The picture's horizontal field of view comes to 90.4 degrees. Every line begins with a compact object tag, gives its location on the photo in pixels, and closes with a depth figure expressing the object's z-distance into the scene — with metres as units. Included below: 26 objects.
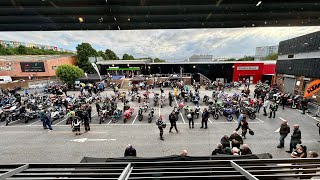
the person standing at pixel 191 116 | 10.26
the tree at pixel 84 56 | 44.41
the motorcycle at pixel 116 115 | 11.81
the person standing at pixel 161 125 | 8.80
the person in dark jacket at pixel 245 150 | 5.11
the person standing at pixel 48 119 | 10.28
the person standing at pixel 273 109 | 12.04
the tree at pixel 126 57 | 81.00
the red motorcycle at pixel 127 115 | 11.85
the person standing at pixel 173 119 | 9.40
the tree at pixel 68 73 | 26.11
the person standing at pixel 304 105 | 13.33
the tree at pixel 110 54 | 71.66
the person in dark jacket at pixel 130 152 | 5.74
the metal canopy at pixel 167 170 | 2.35
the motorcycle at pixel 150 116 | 11.63
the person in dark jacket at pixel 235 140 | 5.95
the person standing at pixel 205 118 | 9.87
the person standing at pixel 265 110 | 12.66
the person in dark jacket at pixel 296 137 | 6.79
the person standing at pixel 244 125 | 8.42
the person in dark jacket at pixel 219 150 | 5.09
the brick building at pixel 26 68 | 34.75
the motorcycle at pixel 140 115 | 12.01
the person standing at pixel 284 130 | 7.32
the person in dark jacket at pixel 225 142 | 6.02
